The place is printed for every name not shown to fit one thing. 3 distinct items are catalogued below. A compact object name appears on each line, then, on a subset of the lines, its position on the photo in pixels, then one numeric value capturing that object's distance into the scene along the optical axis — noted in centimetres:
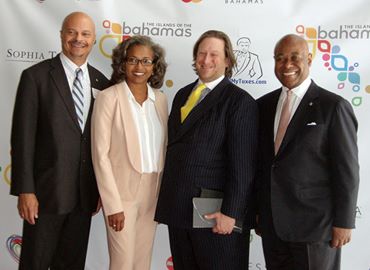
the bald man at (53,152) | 210
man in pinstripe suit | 196
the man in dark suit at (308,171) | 187
